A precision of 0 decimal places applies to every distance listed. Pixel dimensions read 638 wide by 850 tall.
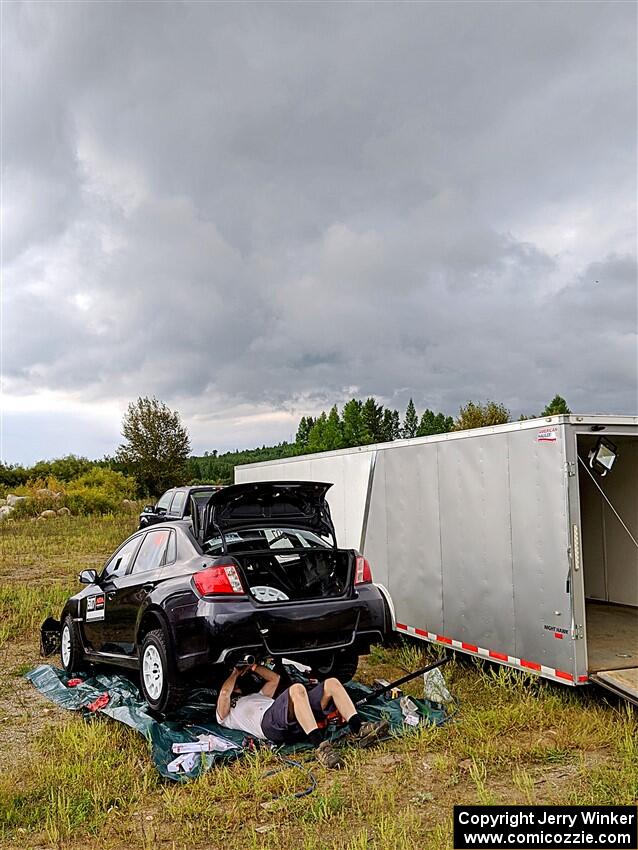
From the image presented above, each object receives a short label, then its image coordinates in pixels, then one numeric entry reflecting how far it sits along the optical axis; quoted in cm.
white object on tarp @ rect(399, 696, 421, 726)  643
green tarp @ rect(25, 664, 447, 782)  583
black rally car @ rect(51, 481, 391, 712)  616
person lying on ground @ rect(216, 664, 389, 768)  577
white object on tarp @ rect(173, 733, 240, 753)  584
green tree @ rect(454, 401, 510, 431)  4850
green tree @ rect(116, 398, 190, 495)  4150
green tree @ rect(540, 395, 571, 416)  5712
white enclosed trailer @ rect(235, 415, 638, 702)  655
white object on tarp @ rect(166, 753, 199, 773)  553
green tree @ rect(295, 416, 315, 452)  8219
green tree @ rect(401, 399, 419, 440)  8138
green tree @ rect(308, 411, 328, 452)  7096
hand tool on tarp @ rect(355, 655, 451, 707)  623
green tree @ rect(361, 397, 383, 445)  7388
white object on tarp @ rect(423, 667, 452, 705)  692
